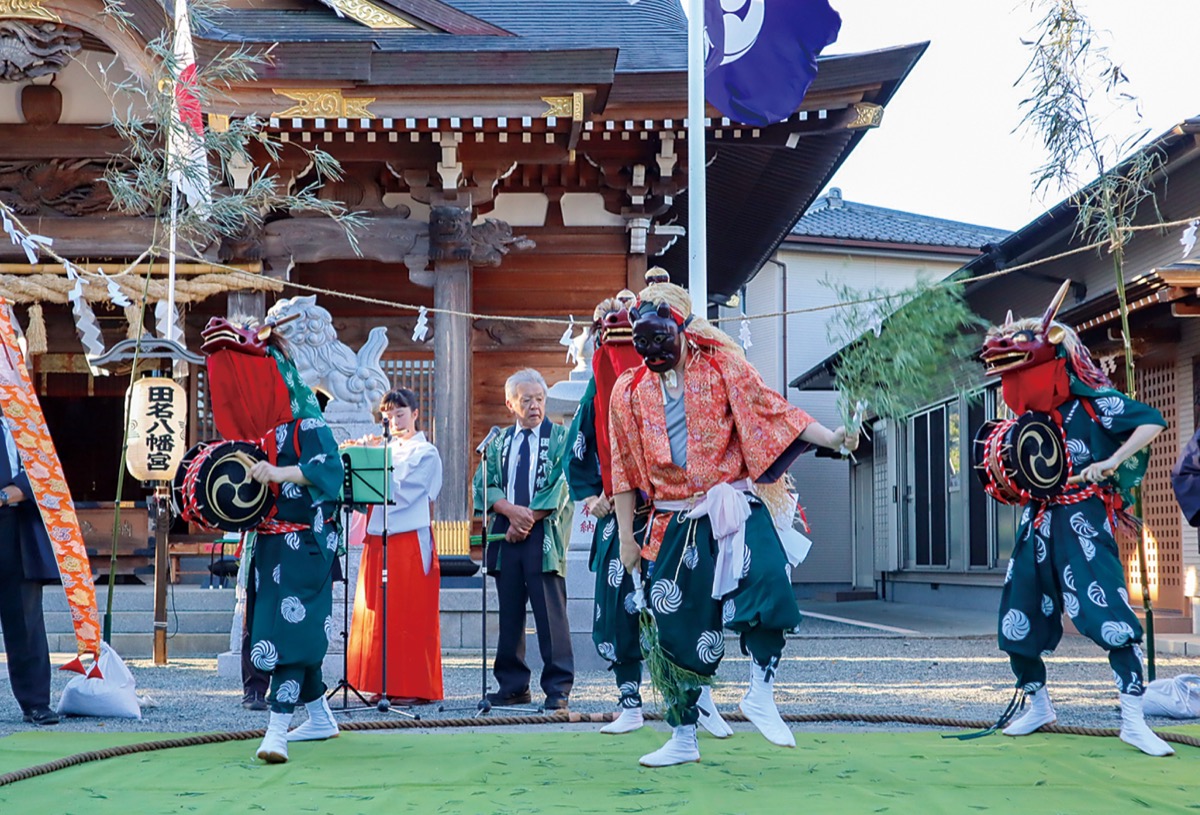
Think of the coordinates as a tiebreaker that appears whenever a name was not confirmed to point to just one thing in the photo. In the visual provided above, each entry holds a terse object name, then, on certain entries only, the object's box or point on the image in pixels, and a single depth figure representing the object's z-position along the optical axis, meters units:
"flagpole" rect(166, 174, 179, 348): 8.30
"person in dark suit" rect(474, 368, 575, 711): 7.04
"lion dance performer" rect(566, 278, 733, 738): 5.55
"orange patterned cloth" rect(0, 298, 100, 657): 6.52
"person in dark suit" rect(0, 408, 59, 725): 6.43
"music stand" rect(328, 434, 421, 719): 6.50
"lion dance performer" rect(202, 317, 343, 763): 5.14
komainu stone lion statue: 8.96
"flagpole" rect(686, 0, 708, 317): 8.20
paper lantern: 9.98
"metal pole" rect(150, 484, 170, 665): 9.68
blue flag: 9.05
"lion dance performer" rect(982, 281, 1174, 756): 5.14
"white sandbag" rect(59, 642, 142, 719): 6.65
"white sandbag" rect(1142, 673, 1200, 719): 6.29
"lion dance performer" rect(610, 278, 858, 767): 4.70
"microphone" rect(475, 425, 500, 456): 7.25
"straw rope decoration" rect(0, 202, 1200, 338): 12.38
